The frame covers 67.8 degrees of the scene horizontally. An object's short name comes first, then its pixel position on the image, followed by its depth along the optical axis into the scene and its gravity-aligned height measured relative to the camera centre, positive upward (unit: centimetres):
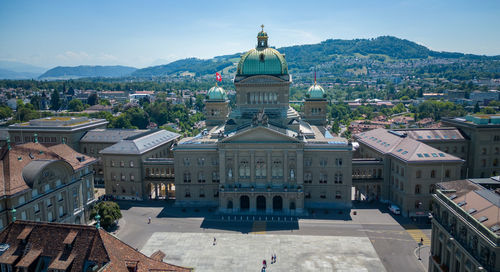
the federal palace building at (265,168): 9094 -1997
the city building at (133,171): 10138 -2250
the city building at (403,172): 8750 -2078
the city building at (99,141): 11581 -1664
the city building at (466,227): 4306 -1796
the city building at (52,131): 11831 -1336
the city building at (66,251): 3978 -1798
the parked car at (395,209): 8938 -2931
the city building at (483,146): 10419 -1664
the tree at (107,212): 7944 -2649
